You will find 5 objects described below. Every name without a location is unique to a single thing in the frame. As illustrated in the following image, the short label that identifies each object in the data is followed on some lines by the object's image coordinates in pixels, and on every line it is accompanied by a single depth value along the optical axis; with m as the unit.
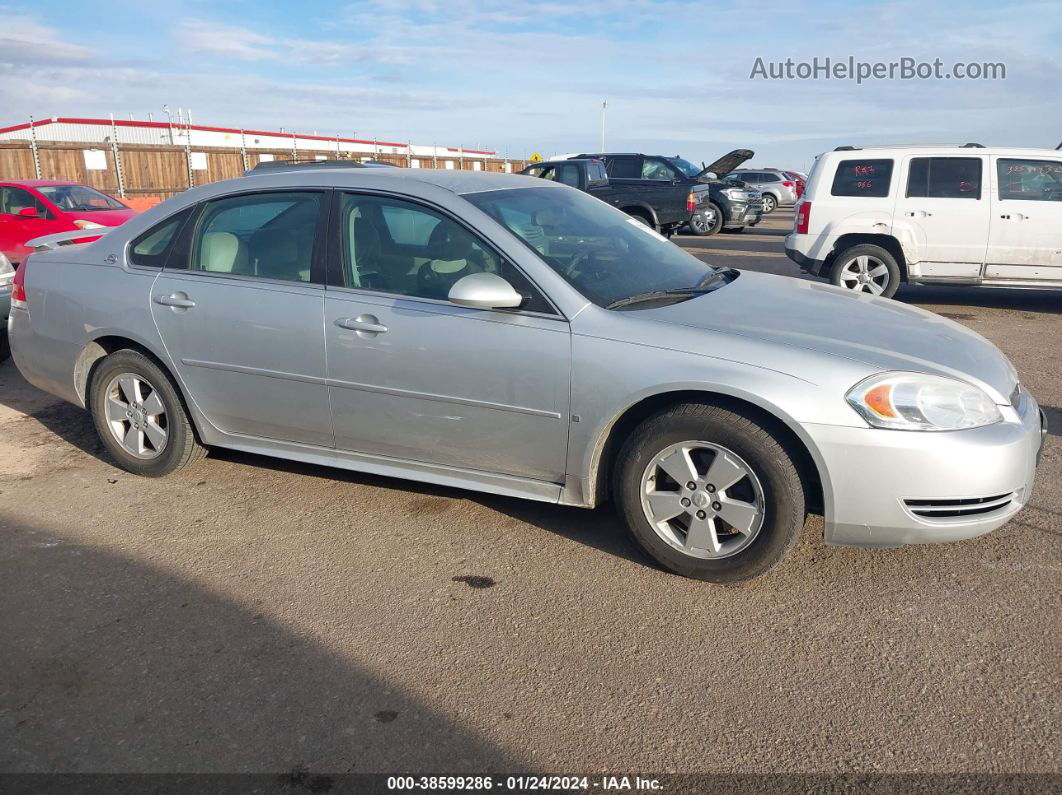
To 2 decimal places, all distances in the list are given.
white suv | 9.52
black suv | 18.89
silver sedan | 3.31
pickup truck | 18.39
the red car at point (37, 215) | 12.57
